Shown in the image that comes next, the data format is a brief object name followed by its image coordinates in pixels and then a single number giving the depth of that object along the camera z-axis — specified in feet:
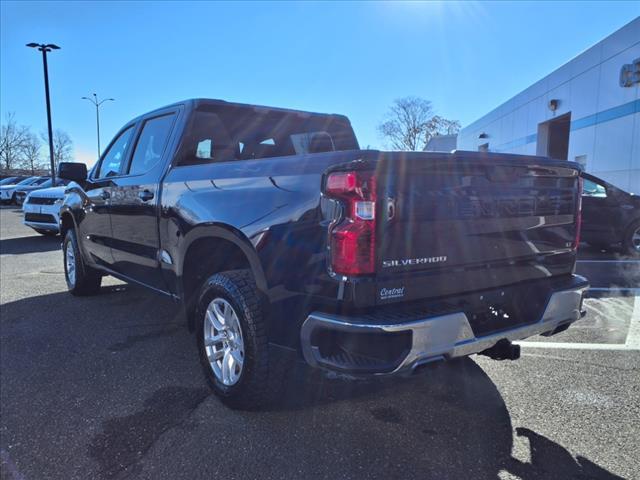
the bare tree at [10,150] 233.55
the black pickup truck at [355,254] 7.29
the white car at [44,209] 37.11
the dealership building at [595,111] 43.65
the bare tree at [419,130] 219.82
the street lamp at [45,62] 76.29
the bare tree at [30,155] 246.68
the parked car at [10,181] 109.70
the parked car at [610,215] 28.33
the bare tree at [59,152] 250.16
